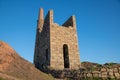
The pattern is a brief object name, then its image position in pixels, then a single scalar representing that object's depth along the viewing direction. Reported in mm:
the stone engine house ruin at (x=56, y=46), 10046
